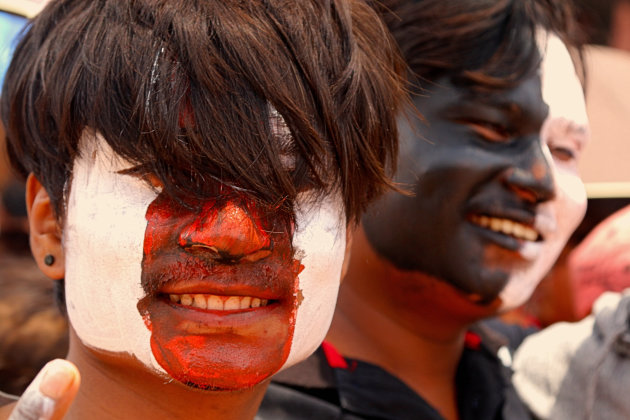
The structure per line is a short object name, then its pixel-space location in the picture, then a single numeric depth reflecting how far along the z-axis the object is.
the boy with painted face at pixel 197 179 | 0.84
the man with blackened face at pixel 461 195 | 1.03
